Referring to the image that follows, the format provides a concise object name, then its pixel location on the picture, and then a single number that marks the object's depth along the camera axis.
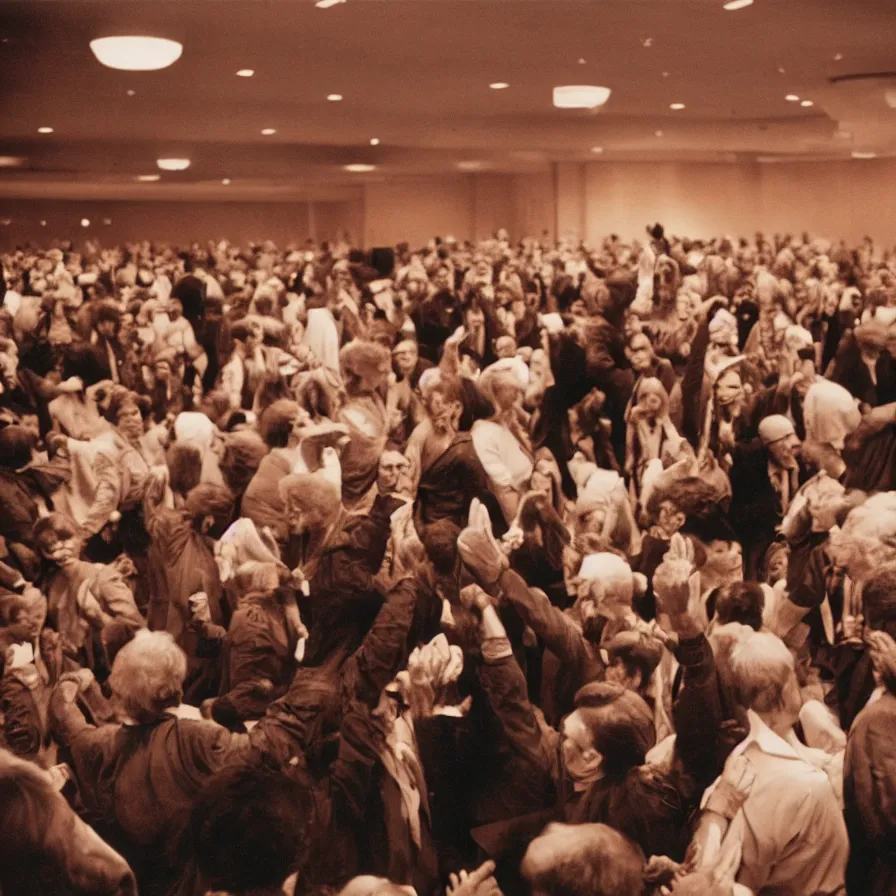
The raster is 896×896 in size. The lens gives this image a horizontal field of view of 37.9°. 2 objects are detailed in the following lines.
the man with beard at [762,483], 4.62
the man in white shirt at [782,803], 2.64
